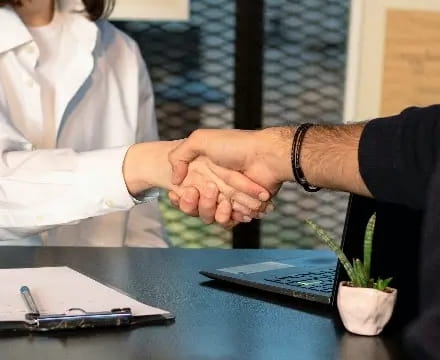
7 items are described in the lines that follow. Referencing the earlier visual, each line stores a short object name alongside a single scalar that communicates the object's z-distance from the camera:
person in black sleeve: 1.34
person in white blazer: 2.03
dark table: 1.41
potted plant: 1.48
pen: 1.50
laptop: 1.54
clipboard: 1.47
